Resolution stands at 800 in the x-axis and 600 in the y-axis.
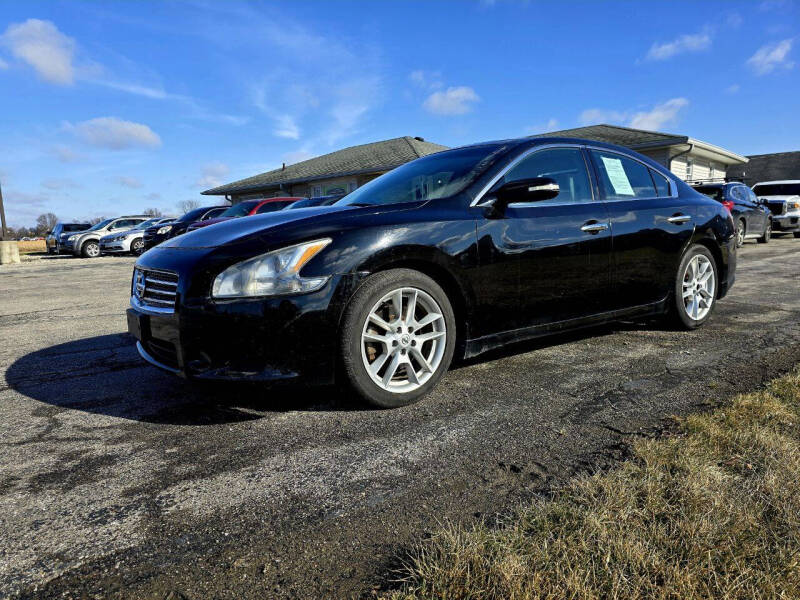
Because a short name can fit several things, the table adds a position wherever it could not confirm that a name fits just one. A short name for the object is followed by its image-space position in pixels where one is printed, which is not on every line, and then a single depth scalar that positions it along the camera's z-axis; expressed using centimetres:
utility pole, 2803
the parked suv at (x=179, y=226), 1684
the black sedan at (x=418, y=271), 276
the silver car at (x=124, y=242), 2139
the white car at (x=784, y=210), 1812
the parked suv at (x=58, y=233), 2412
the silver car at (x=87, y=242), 2197
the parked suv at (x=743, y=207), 1363
